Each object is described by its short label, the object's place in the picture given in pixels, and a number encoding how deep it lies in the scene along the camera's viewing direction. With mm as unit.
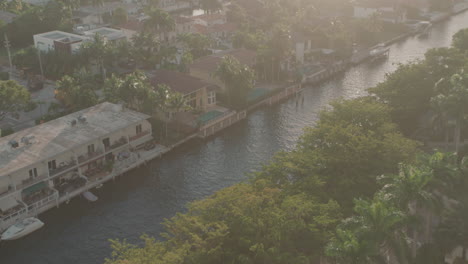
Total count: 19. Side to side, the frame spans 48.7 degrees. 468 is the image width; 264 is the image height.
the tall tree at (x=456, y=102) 77688
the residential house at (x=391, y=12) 190000
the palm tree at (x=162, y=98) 94438
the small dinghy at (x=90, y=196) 79394
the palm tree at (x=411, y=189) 55094
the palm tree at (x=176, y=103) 94750
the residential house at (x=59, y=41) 132625
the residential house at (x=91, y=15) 184400
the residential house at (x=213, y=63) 119250
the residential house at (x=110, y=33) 144500
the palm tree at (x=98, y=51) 125188
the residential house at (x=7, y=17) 160962
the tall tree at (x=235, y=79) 110325
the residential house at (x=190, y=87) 106250
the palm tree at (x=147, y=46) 134250
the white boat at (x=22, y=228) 69875
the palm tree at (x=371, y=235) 47719
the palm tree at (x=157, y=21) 144875
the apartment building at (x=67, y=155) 74562
